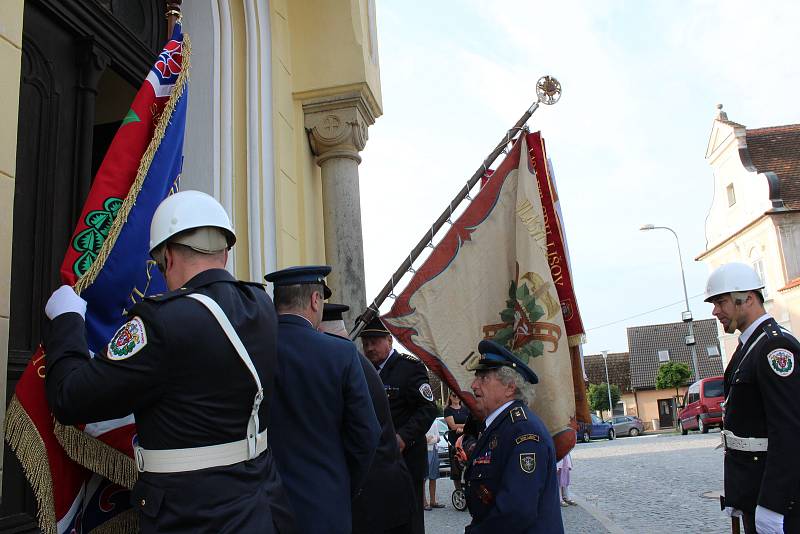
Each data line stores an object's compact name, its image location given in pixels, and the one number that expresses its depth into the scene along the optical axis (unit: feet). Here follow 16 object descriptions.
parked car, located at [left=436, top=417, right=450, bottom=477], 61.04
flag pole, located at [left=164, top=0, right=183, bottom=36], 11.61
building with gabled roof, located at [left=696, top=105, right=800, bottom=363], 103.09
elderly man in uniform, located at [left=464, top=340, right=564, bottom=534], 9.93
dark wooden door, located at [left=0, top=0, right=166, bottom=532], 10.79
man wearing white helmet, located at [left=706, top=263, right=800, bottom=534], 10.61
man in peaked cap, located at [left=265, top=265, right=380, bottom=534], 9.43
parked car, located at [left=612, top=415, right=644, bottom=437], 129.29
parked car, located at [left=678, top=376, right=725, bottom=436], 89.92
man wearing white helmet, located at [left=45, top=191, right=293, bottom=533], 6.77
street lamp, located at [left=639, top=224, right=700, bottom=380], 93.04
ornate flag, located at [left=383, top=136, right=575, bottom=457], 14.42
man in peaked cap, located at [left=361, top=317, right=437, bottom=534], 16.93
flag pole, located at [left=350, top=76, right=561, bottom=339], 15.34
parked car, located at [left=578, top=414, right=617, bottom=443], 116.47
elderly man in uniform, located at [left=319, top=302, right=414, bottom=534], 12.85
